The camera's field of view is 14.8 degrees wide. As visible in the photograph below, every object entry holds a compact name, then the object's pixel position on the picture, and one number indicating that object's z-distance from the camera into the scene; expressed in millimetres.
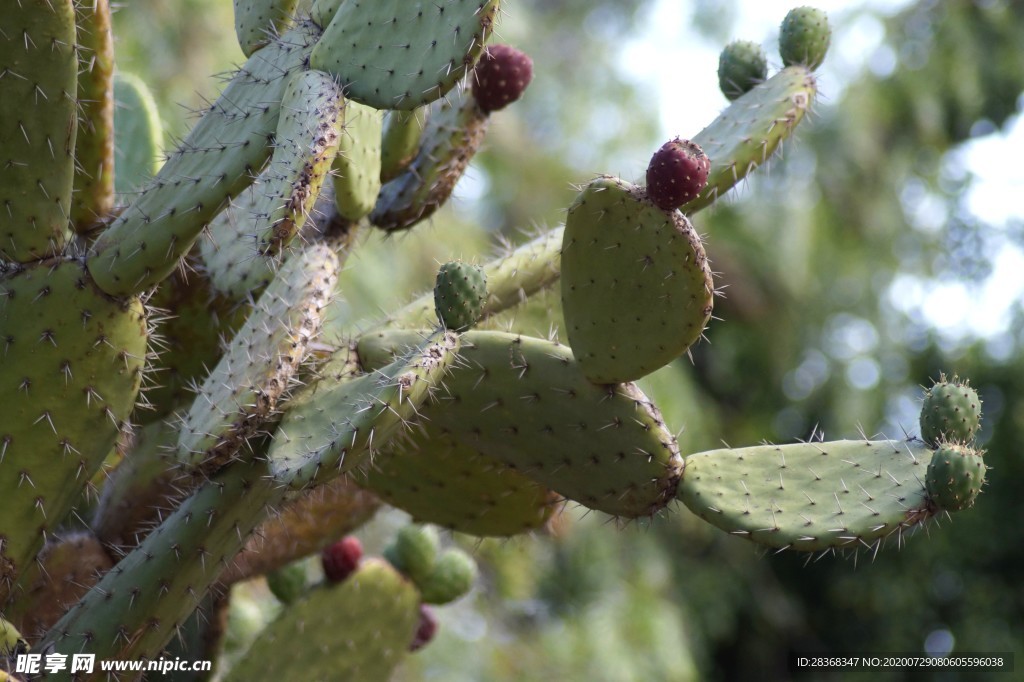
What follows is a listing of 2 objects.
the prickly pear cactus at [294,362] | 2675
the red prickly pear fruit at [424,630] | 3135
